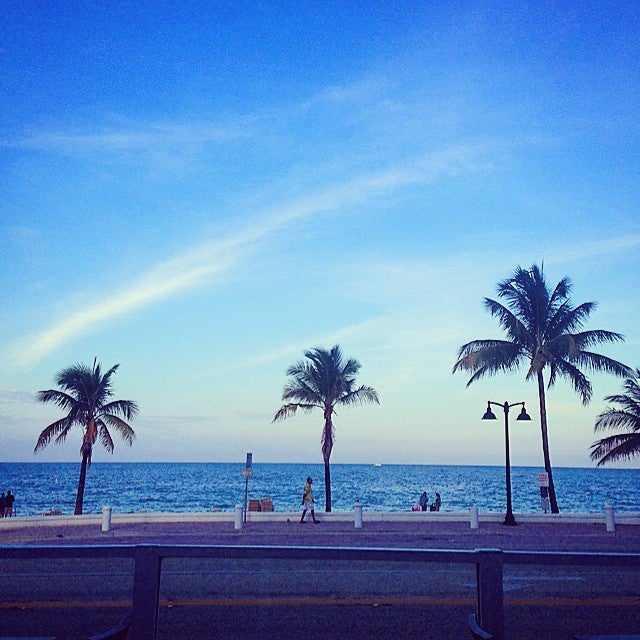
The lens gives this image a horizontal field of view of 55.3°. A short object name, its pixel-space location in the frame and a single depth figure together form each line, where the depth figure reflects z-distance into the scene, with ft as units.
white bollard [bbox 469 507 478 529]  77.05
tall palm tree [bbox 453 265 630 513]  95.66
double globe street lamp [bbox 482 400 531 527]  81.62
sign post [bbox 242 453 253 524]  81.08
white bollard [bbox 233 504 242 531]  71.87
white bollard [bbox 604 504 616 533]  76.38
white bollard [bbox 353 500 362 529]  76.15
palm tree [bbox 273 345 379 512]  116.67
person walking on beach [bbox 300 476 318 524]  79.56
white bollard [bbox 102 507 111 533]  72.69
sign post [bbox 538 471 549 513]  87.83
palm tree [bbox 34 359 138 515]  101.60
